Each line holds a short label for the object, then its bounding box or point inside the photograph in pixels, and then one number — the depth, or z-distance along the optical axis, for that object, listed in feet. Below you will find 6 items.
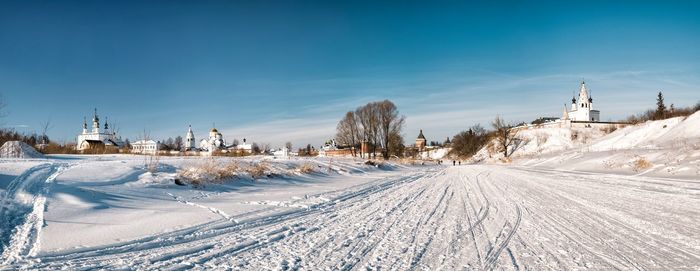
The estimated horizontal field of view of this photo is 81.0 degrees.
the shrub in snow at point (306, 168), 56.82
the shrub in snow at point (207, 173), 33.88
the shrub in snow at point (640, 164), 76.42
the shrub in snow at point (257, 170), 44.20
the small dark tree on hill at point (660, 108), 261.48
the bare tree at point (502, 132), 276.82
